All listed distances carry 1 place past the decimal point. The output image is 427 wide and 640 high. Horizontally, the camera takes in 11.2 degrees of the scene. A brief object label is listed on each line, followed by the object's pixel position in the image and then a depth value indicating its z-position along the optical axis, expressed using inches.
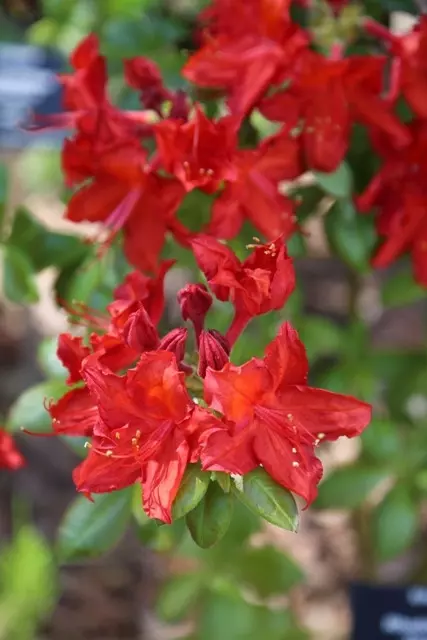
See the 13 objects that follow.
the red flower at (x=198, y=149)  27.0
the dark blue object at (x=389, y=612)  31.5
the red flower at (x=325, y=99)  28.1
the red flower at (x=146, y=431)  24.5
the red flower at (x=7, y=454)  29.2
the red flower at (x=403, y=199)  29.1
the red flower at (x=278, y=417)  24.4
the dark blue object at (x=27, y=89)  34.2
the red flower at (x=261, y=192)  27.7
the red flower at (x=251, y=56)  27.9
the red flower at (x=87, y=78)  28.5
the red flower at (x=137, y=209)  28.1
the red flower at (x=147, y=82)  28.6
